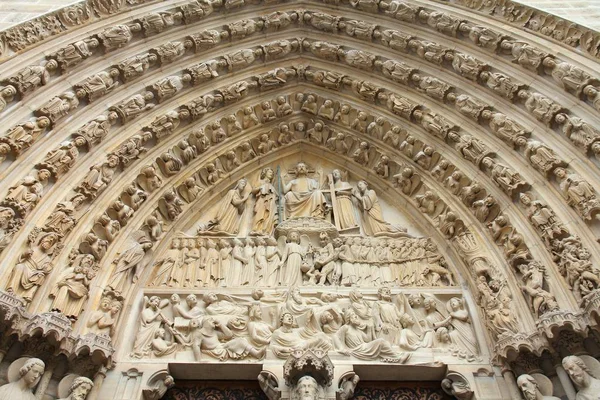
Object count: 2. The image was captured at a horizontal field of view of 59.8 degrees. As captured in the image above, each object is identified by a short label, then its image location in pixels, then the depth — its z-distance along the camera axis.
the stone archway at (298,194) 5.13
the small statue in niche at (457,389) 5.08
